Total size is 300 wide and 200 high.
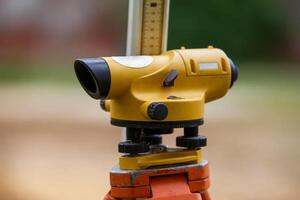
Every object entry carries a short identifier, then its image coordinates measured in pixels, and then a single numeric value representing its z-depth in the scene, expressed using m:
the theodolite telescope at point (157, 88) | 1.22
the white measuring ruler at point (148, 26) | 1.32
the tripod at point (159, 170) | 1.25
